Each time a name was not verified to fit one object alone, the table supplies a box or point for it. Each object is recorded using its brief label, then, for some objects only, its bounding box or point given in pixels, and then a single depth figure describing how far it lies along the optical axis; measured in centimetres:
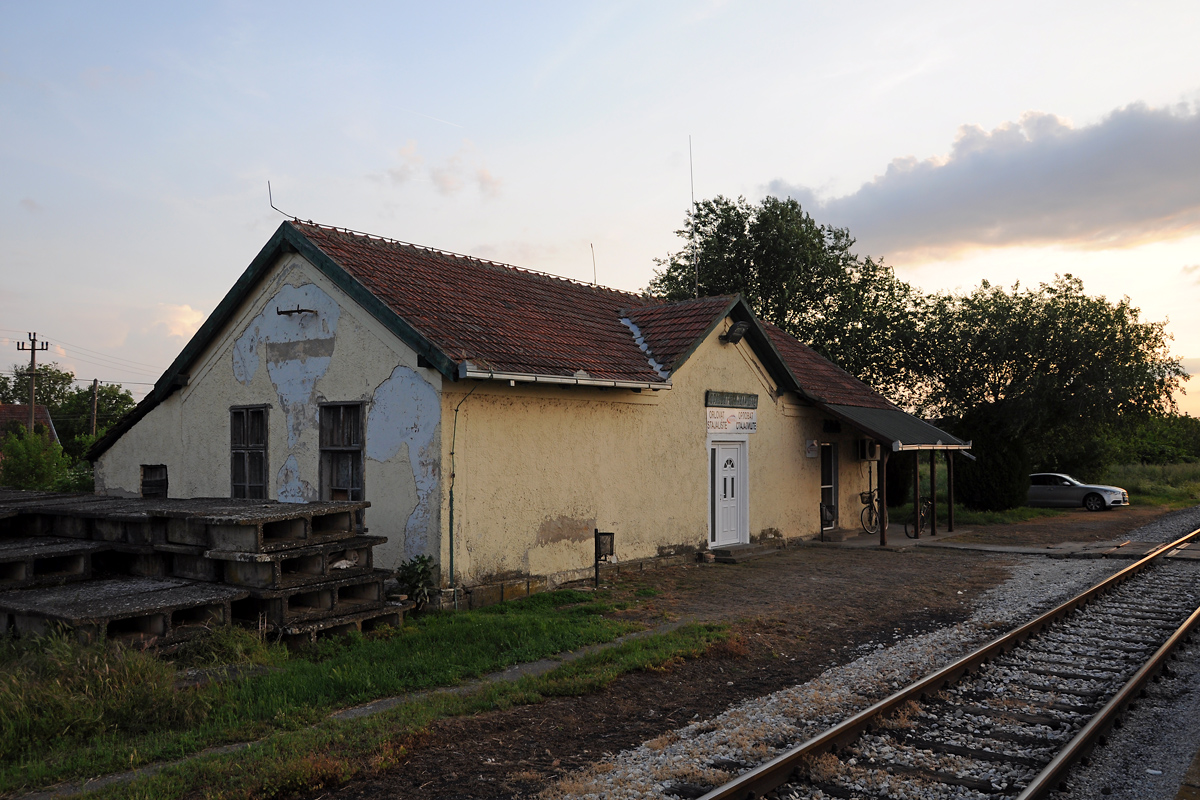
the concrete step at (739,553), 1552
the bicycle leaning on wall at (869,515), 2095
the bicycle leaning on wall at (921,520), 1936
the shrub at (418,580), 1020
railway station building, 1109
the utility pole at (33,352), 4068
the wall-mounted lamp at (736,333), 1609
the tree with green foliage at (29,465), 2497
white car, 2911
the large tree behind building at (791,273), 3553
